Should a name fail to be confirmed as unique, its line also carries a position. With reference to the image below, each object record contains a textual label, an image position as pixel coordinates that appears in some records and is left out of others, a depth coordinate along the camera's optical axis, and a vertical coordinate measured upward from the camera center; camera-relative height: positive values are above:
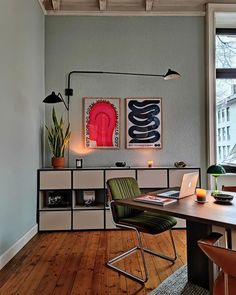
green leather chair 2.38 -0.68
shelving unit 3.74 -0.51
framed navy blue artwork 4.21 +0.43
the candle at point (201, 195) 2.10 -0.37
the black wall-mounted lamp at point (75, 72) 4.18 +1.24
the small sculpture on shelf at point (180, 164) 3.95 -0.22
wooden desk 1.60 -0.42
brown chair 1.11 -0.50
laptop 2.23 -0.35
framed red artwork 4.18 +0.43
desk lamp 2.23 -0.18
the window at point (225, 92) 4.43 +1.00
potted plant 3.88 +0.12
